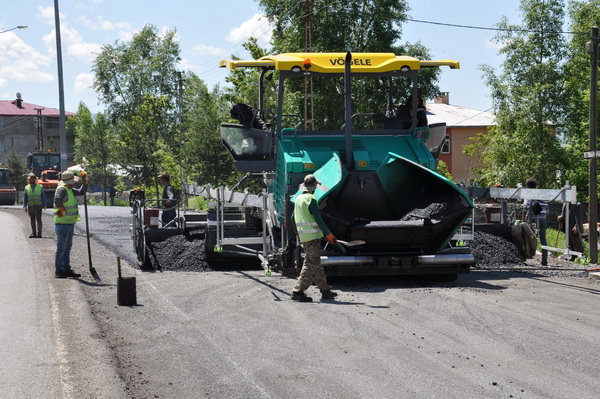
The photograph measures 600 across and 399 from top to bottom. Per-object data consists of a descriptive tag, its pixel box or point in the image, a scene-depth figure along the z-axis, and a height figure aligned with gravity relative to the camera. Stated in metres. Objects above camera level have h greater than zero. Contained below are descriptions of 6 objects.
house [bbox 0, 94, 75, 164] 104.75 +6.34
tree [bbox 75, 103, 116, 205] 65.81 +2.10
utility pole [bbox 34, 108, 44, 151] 88.55 +5.08
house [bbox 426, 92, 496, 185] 59.31 +2.66
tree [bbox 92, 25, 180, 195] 62.75 +8.02
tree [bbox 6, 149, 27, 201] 71.25 +0.55
